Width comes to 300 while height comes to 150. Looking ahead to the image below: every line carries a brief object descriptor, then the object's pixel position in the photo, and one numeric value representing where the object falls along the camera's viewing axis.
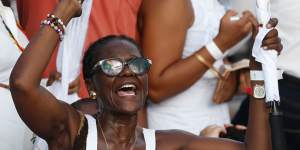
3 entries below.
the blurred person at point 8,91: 9.41
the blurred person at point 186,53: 10.62
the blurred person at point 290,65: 10.34
